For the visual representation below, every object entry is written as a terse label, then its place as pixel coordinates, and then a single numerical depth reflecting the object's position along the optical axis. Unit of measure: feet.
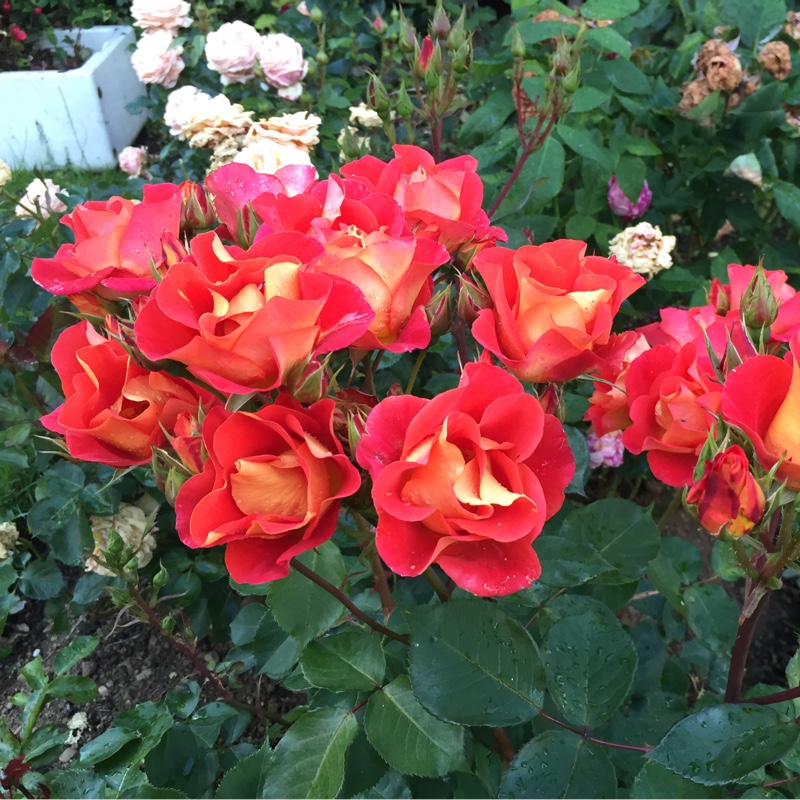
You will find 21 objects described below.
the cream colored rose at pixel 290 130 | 4.22
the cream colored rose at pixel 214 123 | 4.86
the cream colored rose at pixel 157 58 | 6.28
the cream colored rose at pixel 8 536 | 4.35
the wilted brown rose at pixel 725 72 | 4.79
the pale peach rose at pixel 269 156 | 3.63
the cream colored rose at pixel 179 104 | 5.30
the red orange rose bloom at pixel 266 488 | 1.57
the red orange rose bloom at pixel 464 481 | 1.55
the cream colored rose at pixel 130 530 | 3.95
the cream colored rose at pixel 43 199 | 4.57
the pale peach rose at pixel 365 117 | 5.35
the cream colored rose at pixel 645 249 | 4.93
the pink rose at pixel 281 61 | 5.73
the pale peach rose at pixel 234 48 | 5.71
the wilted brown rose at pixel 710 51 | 4.88
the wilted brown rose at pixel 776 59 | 4.92
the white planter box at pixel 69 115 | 11.17
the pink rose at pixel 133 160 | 6.57
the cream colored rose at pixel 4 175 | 4.82
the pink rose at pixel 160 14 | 6.50
